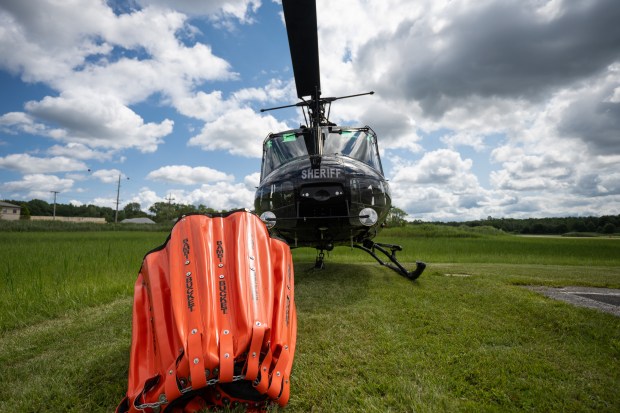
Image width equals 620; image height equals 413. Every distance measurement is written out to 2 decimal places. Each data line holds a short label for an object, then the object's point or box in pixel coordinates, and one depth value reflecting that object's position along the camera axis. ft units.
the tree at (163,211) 301.06
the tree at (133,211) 435.49
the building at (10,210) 276.68
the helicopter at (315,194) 16.07
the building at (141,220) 325.71
